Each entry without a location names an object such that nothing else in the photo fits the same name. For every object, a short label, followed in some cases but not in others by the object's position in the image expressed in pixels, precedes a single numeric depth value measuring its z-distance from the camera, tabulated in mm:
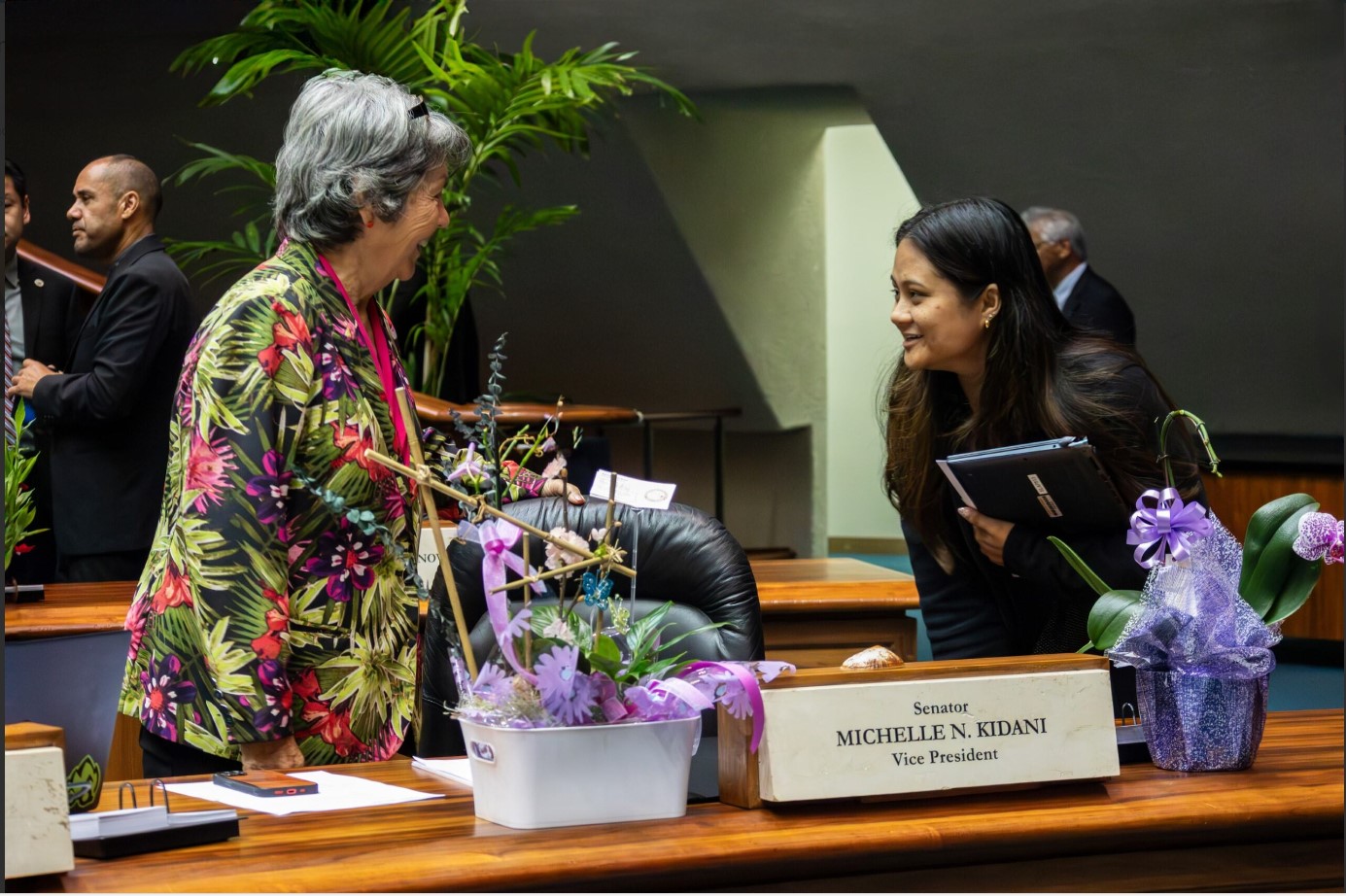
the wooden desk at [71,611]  4784
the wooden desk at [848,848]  3454
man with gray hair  9479
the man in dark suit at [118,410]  6017
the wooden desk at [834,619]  5132
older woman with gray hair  3913
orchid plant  3741
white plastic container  3553
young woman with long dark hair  4161
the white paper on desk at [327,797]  3677
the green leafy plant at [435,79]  7425
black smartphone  3722
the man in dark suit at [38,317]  6707
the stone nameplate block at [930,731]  3596
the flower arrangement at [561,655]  3530
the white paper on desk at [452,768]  3795
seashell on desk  3670
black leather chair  4195
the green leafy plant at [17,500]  4843
